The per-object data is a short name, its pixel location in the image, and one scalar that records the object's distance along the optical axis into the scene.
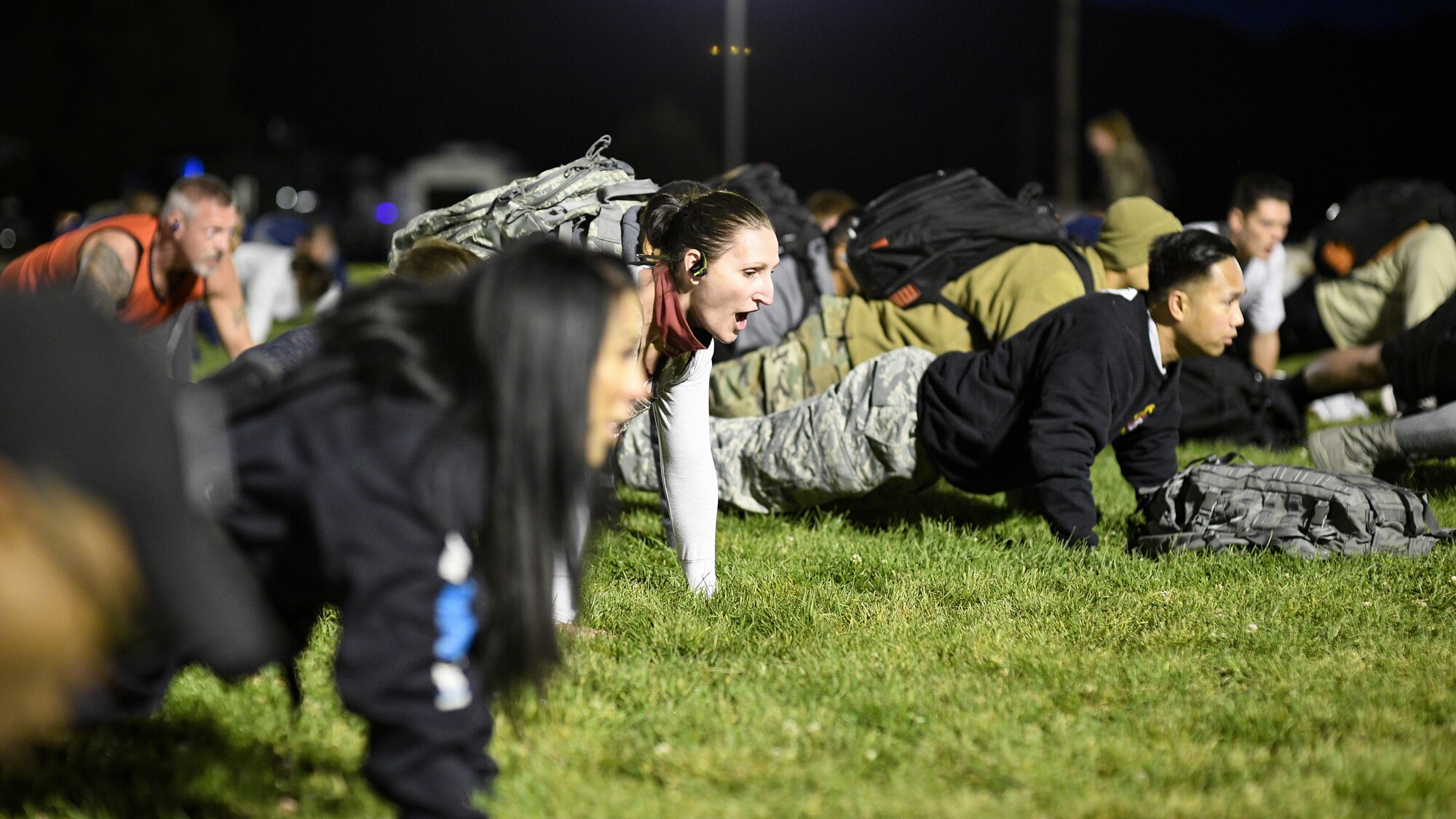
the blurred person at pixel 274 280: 12.63
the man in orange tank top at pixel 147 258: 5.50
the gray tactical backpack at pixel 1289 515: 4.97
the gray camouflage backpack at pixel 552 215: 4.54
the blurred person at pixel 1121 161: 11.48
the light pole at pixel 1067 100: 23.27
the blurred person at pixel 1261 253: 7.55
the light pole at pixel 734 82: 29.41
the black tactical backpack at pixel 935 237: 6.50
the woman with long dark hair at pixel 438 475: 2.15
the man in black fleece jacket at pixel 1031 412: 4.91
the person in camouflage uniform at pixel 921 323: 6.29
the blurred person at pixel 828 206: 9.75
